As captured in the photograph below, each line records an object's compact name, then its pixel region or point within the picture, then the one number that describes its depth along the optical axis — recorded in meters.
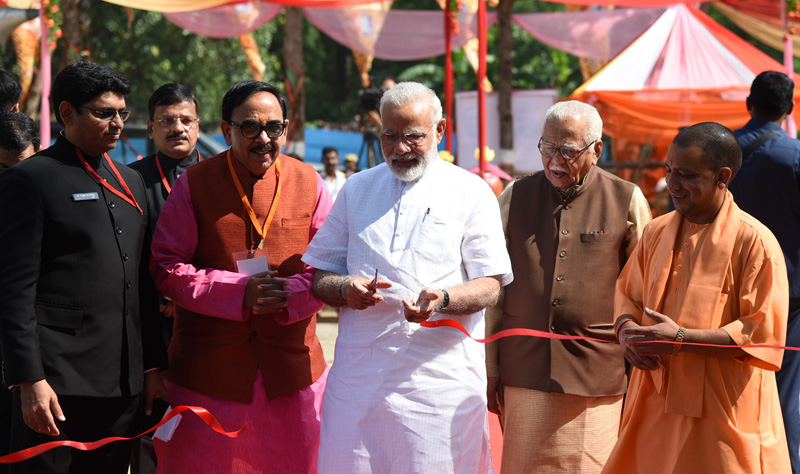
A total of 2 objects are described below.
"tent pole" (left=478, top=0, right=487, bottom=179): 8.80
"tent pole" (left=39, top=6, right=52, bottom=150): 8.71
